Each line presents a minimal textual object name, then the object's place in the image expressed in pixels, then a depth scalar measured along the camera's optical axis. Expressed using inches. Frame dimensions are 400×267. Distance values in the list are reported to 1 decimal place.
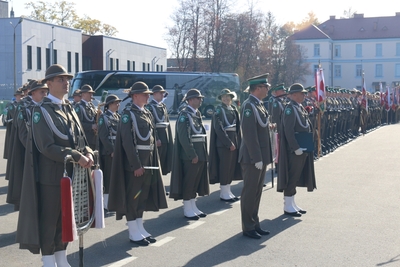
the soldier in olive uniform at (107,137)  384.8
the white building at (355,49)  3575.3
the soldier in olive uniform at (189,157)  353.1
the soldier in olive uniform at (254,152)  302.0
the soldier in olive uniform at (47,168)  217.8
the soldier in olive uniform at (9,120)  514.6
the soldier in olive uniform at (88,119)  436.8
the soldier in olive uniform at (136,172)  293.1
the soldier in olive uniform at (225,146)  413.1
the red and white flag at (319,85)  663.1
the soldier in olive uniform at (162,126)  431.8
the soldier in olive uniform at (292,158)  360.5
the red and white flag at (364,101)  999.0
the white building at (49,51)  1961.1
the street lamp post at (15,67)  1803.6
